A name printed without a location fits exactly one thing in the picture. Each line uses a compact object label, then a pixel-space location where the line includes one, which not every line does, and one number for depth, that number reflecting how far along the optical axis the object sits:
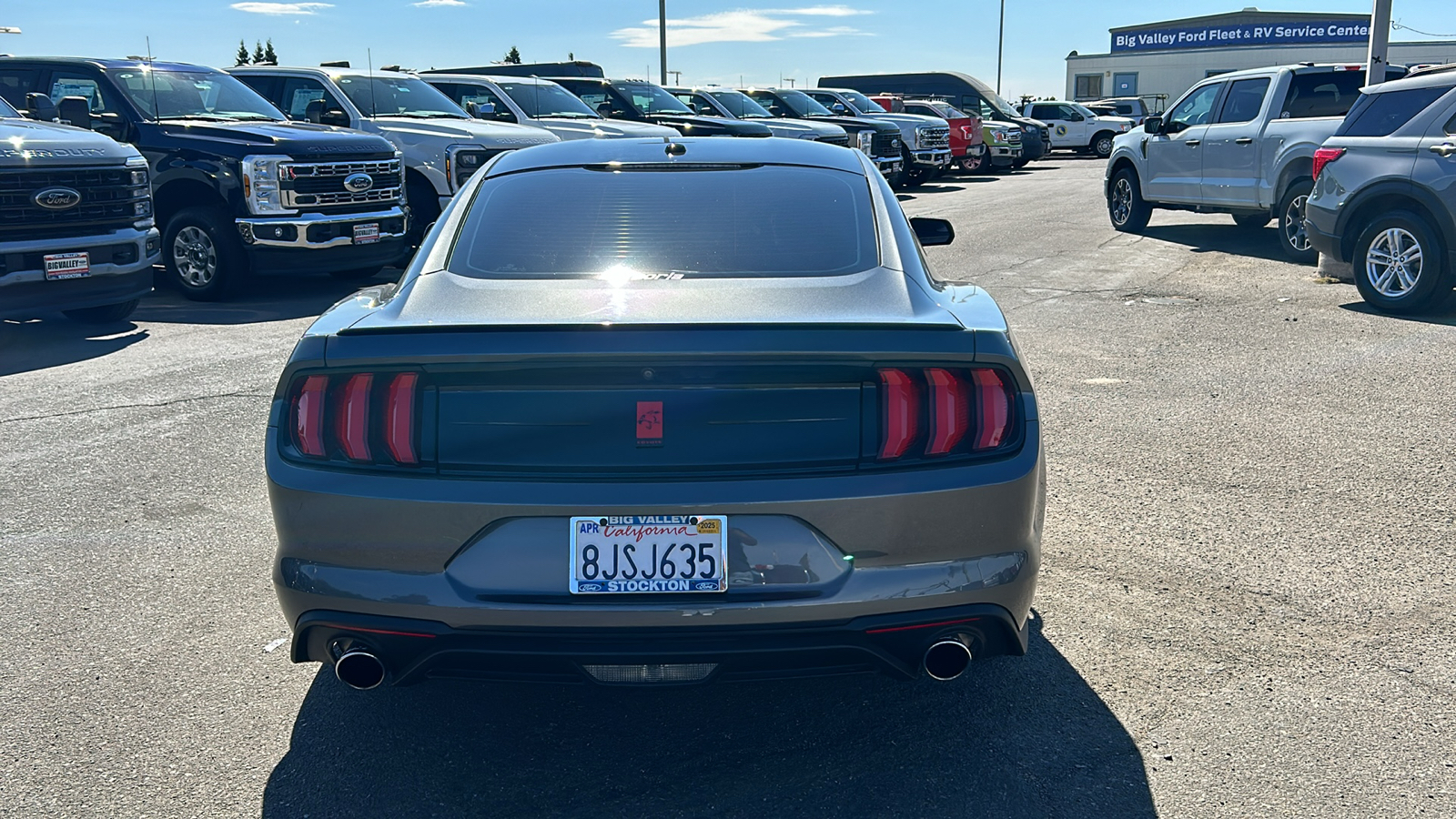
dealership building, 75.69
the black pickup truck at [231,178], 11.09
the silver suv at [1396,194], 9.55
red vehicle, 28.78
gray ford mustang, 2.91
